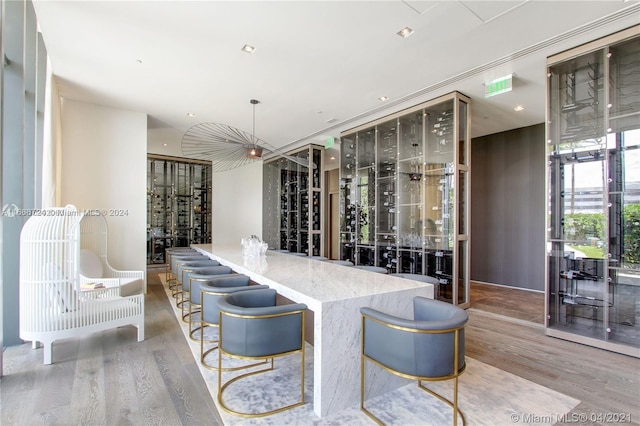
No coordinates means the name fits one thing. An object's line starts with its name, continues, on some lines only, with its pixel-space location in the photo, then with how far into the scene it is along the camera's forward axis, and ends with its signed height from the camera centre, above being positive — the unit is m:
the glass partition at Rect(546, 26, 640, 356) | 3.46 +0.25
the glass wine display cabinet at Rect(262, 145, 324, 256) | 8.73 +0.32
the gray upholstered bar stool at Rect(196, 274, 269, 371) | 2.74 -0.73
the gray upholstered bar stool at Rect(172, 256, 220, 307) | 4.32 -0.70
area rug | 2.21 -1.47
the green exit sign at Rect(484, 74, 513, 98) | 4.34 +1.85
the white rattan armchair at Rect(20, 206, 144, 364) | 2.99 -0.68
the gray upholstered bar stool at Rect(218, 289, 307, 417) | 2.21 -0.88
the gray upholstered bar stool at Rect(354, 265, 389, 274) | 4.08 -0.74
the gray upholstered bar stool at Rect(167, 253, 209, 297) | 4.98 -0.74
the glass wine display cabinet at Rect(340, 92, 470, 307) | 5.12 +0.40
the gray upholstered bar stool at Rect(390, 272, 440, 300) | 3.48 -0.73
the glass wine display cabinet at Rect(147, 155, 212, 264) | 9.87 +0.35
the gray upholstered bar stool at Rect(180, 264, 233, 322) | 3.71 -0.70
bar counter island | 2.24 -0.76
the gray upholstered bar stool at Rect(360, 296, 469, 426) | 1.89 -0.84
